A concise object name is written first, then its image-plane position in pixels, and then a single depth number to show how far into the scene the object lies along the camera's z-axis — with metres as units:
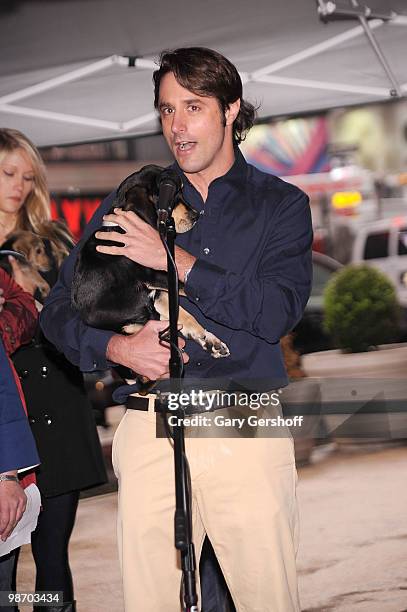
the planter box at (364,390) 4.39
